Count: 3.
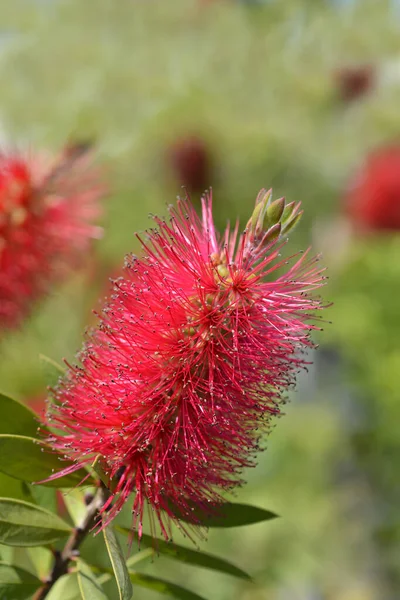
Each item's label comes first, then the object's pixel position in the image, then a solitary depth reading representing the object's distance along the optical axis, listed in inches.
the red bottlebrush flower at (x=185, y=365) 14.9
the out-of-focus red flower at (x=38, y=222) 21.8
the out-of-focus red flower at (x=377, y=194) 69.6
